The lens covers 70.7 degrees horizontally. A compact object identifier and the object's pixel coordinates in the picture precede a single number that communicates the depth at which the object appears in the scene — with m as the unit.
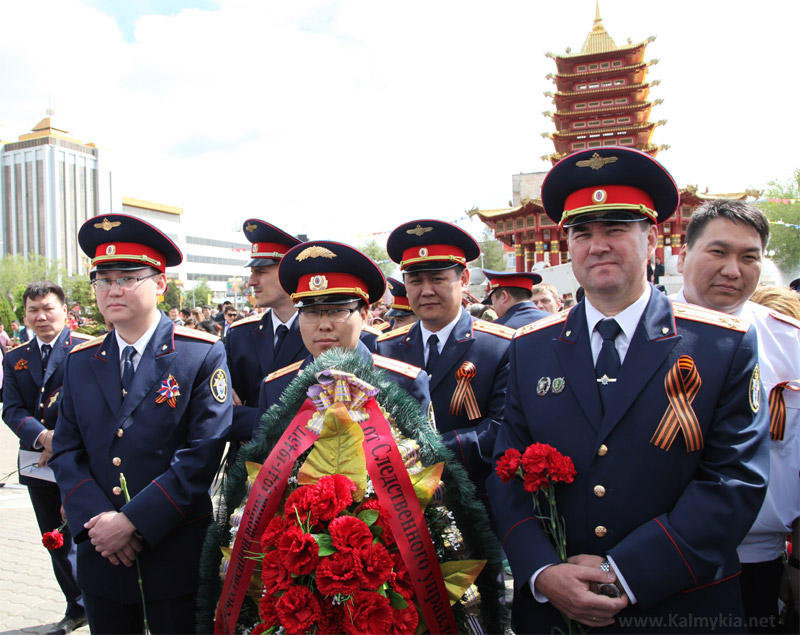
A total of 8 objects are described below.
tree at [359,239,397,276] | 59.48
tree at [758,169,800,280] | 34.38
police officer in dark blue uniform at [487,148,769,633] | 1.70
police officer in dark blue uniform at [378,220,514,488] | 3.07
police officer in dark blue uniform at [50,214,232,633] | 2.42
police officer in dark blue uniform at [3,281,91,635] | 3.76
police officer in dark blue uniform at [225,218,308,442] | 3.70
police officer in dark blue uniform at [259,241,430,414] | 2.66
